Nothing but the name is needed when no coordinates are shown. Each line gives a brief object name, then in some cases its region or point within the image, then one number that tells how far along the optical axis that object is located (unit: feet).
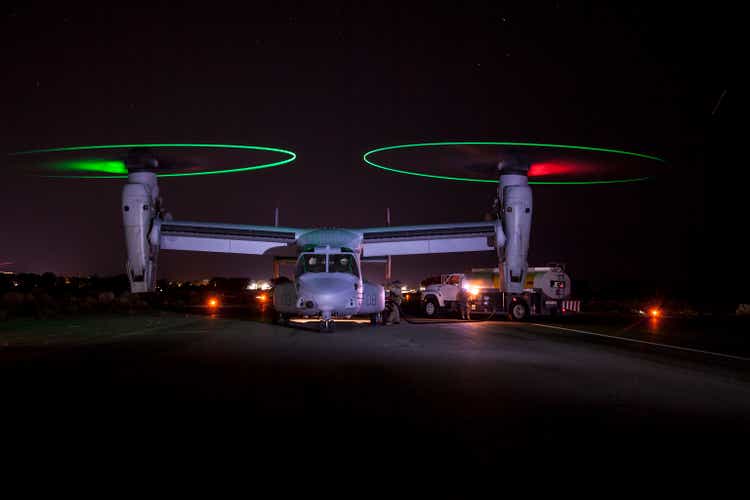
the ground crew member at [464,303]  114.01
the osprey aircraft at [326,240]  78.54
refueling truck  112.27
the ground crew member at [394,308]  96.72
